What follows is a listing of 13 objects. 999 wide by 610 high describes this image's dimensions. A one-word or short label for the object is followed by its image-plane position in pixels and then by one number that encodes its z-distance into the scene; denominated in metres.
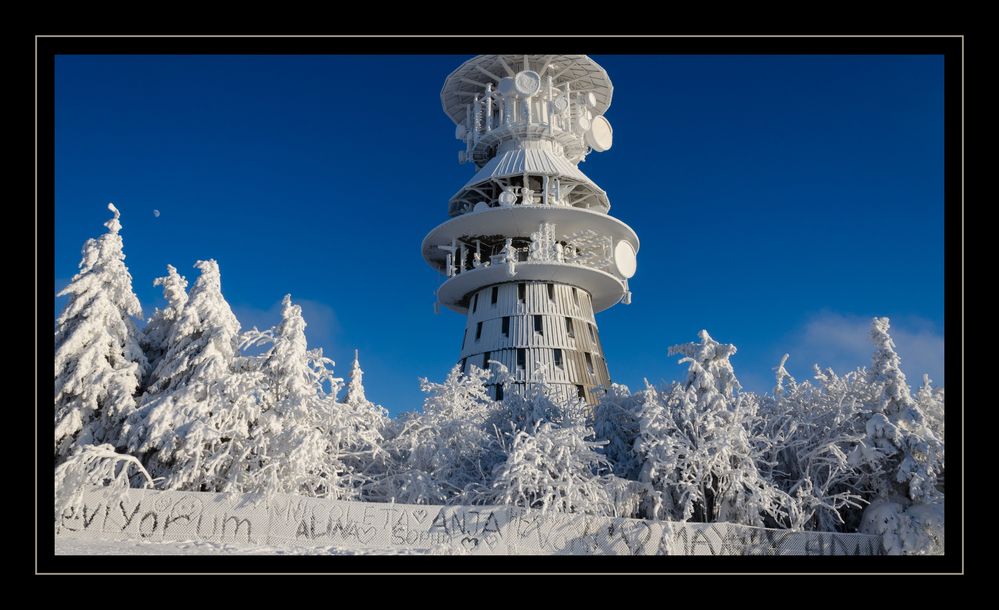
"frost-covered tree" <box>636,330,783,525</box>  21.95
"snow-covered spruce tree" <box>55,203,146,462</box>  20.86
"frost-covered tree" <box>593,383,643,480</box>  24.91
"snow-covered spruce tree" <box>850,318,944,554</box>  20.45
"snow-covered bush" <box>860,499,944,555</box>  20.19
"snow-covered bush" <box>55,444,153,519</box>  18.55
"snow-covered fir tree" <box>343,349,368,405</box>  25.62
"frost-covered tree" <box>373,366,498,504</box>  22.92
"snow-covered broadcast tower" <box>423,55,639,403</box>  33.41
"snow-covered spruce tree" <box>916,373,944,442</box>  24.20
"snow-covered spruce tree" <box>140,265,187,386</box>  23.72
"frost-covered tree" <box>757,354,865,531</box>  22.44
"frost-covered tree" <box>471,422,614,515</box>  21.20
